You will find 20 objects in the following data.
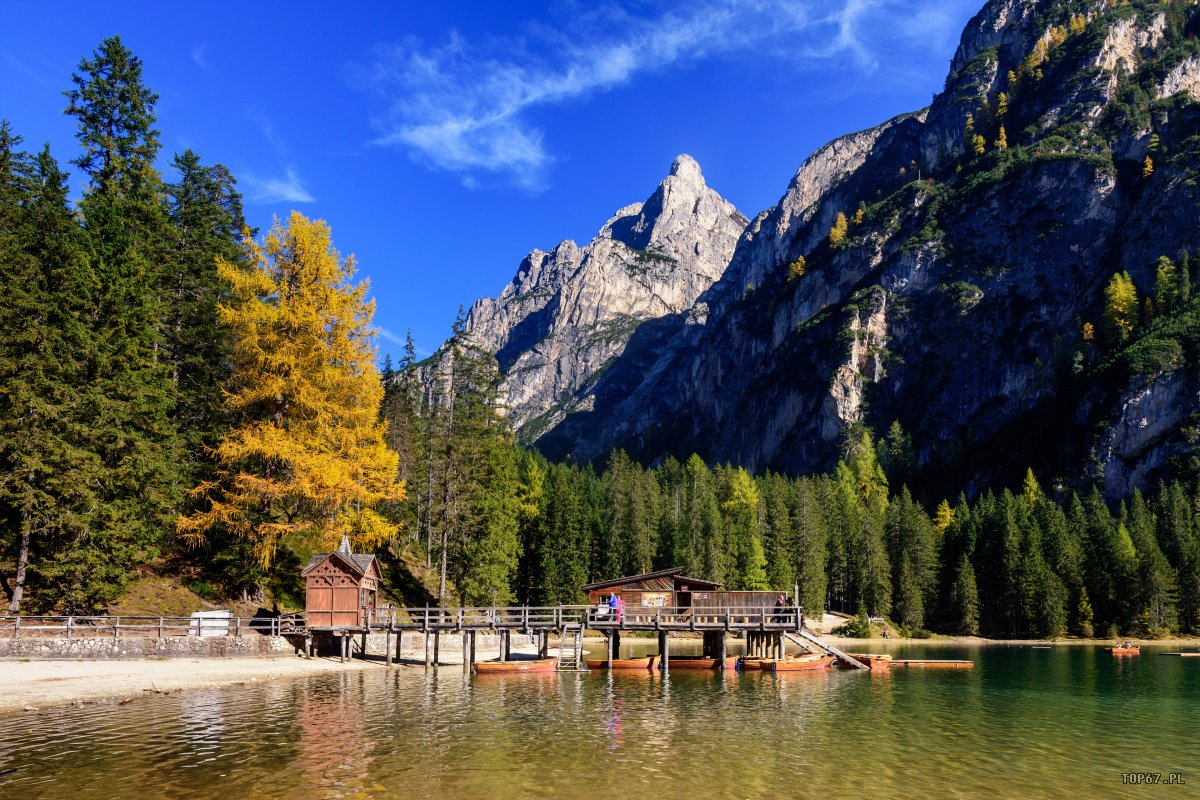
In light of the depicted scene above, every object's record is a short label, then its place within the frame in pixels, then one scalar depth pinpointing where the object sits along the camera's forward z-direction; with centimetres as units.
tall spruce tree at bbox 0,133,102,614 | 3234
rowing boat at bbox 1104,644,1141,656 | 6419
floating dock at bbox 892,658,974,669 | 4877
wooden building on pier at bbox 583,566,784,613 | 4775
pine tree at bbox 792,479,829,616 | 9181
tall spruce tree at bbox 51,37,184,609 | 3434
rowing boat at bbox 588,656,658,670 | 4491
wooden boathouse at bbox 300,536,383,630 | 4047
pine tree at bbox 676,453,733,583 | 8844
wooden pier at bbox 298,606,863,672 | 4234
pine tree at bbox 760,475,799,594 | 9231
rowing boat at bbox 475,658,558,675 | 3931
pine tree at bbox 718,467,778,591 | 9069
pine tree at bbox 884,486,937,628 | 9306
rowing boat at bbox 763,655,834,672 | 4278
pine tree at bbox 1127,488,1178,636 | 8469
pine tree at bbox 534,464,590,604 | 8056
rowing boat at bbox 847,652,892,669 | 4484
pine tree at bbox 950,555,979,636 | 9112
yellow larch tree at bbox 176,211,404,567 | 3834
